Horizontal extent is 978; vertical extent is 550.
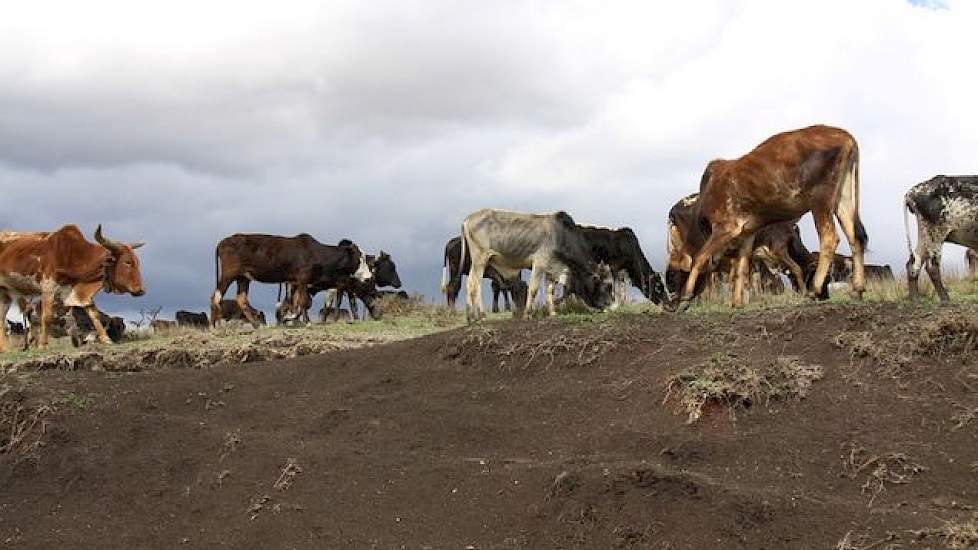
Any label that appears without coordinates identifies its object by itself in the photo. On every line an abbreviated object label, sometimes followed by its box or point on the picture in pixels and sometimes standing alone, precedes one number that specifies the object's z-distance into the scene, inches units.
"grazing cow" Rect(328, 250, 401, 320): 1091.3
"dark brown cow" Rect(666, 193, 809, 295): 719.1
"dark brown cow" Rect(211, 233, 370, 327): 984.9
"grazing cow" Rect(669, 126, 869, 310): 557.9
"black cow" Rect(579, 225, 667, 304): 872.3
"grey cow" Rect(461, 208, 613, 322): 775.1
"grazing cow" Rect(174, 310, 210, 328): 1373.2
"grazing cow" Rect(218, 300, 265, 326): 1292.3
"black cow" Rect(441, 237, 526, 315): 898.7
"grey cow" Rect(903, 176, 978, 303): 574.2
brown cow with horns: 843.4
